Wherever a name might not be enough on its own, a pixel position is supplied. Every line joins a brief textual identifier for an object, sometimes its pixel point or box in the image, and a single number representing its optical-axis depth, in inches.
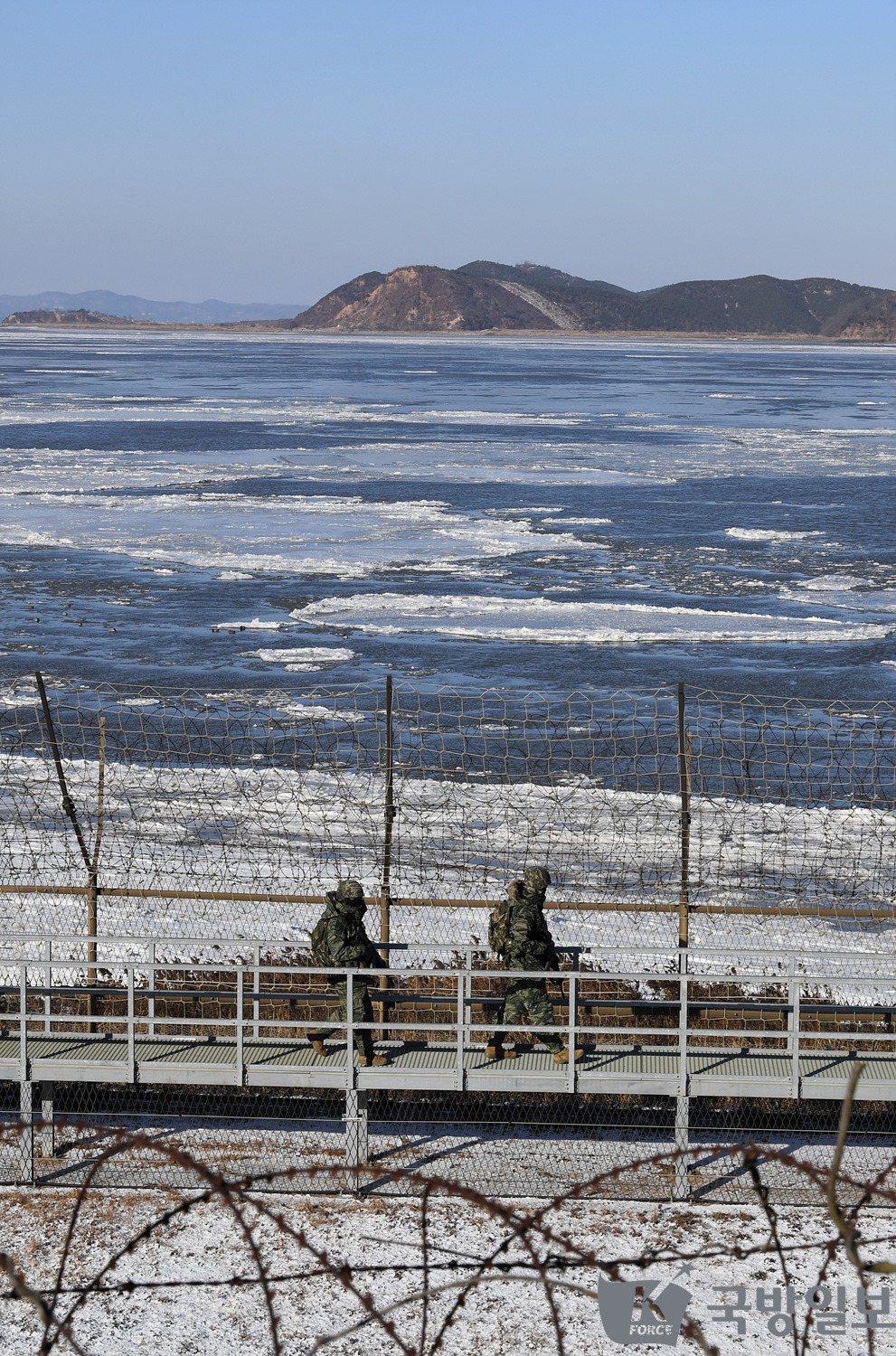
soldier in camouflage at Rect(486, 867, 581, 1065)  741.9
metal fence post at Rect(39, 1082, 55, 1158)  755.4
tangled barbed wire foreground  601.3
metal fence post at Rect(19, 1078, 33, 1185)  715.4
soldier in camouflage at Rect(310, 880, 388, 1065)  738.2
